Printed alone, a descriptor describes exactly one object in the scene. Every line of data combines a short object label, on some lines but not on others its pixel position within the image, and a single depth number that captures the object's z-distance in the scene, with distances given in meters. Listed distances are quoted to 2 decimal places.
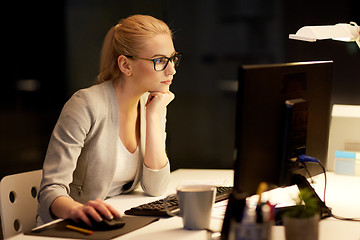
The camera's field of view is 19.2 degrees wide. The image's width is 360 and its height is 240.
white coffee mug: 2.25
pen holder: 1.93
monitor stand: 2.34
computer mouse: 2.27
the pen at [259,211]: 2.00
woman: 2.66
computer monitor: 2.16
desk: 2.24
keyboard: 2.40
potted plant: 2.06
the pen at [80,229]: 2.24
